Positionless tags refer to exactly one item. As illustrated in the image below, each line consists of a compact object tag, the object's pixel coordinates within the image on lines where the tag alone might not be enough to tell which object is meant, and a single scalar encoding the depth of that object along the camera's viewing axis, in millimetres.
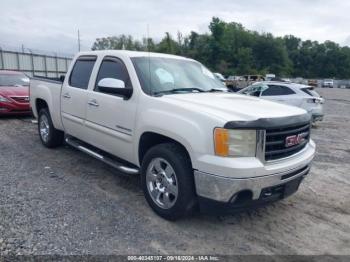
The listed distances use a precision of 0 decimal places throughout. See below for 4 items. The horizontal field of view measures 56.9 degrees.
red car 9859
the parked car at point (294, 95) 10508
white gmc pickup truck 3131
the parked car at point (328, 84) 67819
